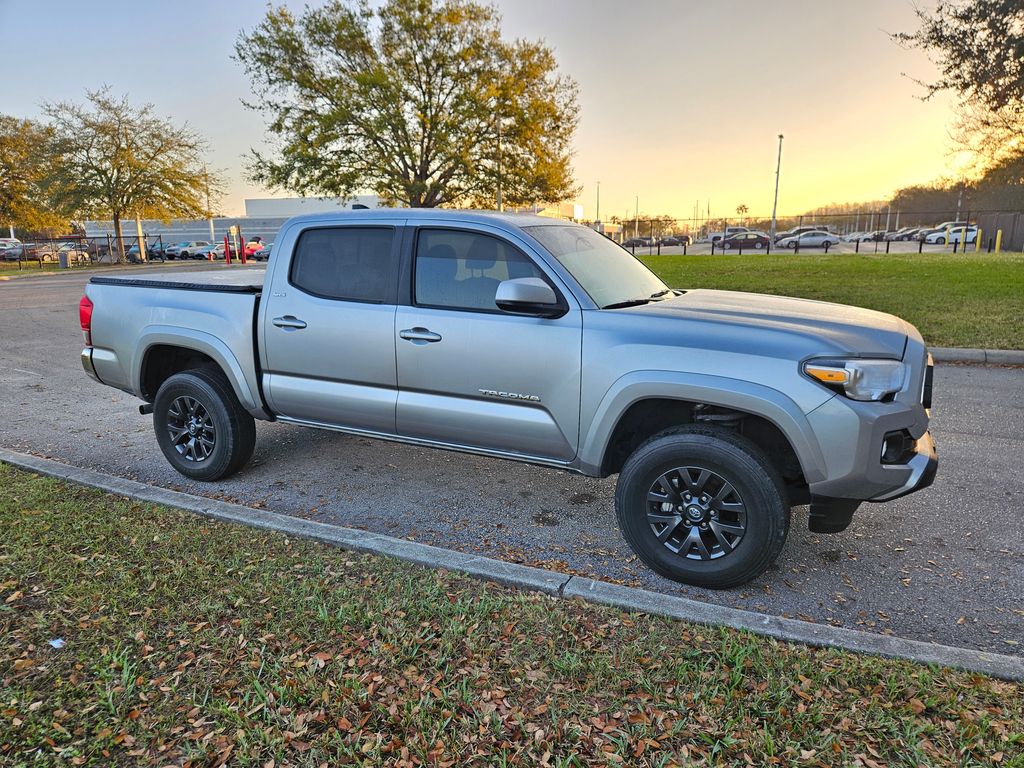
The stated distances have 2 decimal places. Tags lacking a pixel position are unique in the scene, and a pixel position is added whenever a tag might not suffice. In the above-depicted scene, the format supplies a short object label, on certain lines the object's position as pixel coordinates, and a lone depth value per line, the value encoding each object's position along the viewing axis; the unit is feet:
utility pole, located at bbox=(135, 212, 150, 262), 146.70
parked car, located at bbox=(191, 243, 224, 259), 158.40
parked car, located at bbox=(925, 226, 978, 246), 135.84
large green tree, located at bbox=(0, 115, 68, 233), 117.08
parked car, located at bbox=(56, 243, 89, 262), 138.00
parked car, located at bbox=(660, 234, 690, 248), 172.26
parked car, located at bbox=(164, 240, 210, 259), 160.35
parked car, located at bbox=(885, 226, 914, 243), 182.41
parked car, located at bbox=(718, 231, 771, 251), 141.69
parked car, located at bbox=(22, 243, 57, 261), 141.30
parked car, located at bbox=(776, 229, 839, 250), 141.69
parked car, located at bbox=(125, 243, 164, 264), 149.89
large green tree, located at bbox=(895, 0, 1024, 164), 40.52
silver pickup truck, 9.95
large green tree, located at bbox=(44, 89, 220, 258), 122.52
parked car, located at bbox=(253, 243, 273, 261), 137.49
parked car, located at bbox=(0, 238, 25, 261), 141.79
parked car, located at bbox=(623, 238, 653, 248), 155.66
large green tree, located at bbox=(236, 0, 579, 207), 88.63
